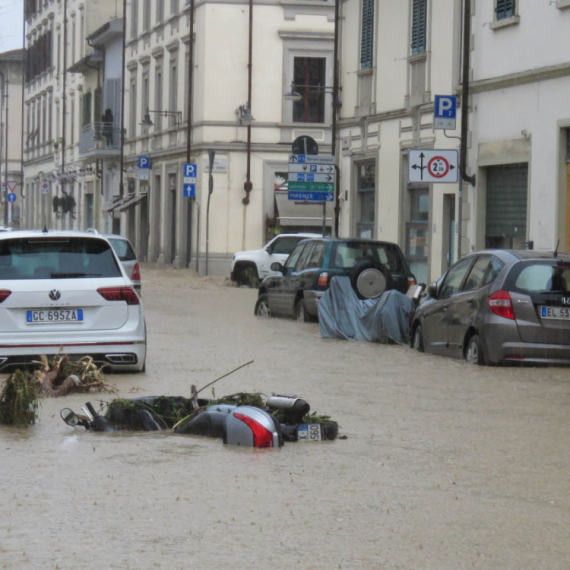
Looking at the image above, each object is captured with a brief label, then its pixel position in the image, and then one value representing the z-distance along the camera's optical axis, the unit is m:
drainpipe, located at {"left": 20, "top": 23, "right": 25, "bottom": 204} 80.06
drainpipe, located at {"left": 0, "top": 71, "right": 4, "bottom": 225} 95.18
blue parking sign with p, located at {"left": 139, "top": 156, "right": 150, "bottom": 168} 50.59
